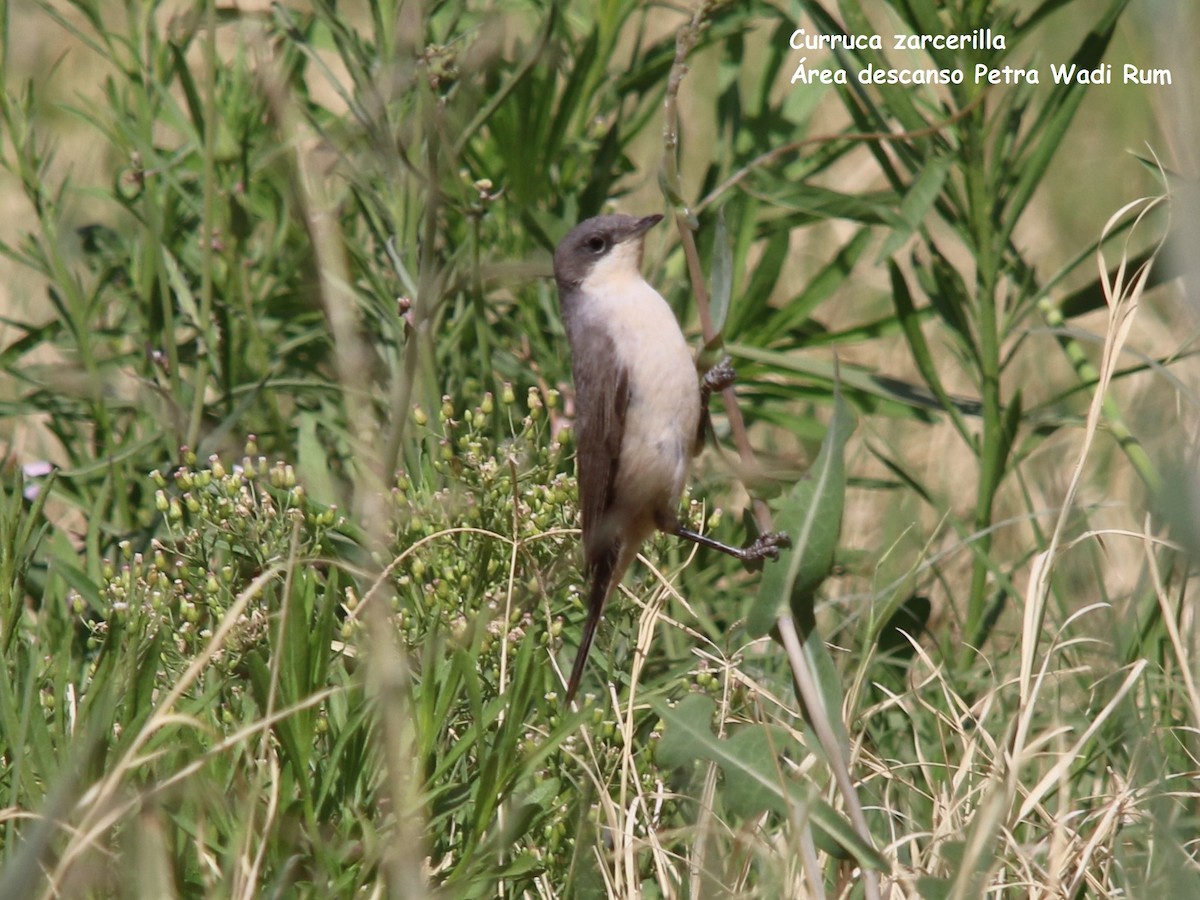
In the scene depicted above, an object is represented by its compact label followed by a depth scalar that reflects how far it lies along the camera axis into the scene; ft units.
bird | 21.16
